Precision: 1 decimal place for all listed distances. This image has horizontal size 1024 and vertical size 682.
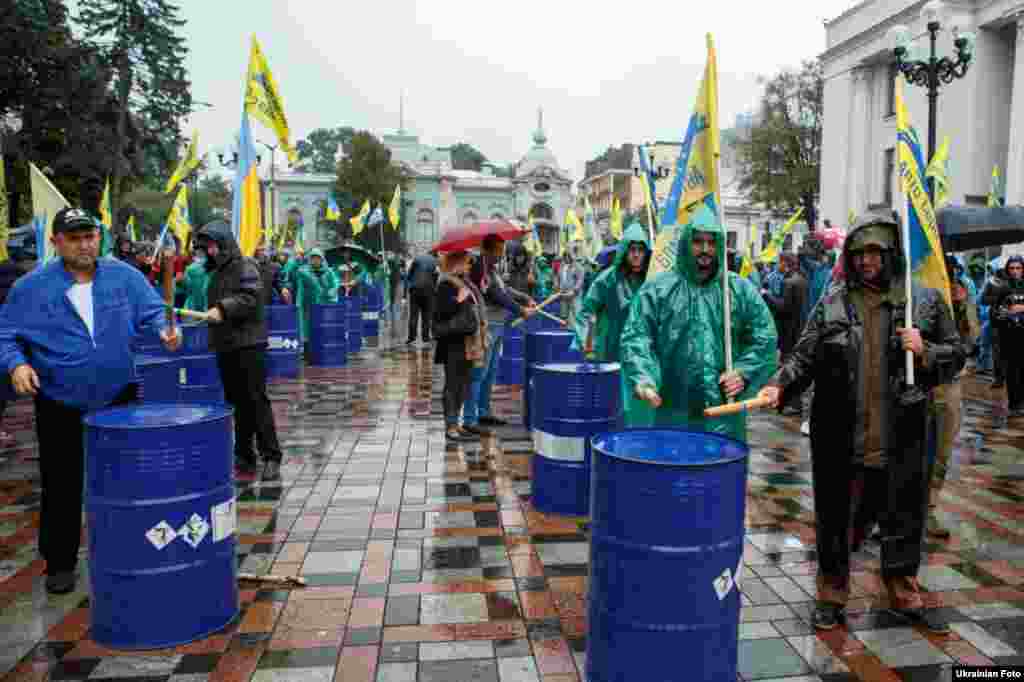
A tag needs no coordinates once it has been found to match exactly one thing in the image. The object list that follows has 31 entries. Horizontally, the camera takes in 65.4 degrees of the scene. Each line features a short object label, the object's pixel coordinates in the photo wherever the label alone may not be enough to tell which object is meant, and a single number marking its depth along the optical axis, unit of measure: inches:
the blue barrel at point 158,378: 280.5
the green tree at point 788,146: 1608.0
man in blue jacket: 157.8
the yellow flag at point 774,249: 635.5
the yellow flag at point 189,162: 379.7
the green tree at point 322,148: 4212.6
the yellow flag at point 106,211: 529.0
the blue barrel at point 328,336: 499.8
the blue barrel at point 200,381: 292.5
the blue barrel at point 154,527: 133.5
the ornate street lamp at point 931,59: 511.1
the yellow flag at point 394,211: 834.9
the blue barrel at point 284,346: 435.2
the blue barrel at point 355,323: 594.9
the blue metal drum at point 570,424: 204.1
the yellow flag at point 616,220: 637.9
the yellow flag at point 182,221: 400.5
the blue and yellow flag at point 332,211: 883.6
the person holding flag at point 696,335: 151.7
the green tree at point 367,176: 2454.5
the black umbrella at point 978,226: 223.1
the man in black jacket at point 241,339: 231.6
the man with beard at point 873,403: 145.6
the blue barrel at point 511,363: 438.9
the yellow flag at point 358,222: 949.8
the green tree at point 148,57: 1078.4
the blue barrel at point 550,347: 295.9
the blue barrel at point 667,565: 109.7
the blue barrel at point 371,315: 701.3
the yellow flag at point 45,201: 225.5
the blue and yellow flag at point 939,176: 412.8
